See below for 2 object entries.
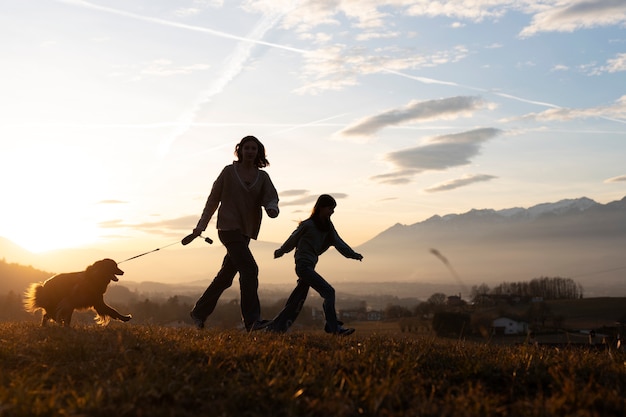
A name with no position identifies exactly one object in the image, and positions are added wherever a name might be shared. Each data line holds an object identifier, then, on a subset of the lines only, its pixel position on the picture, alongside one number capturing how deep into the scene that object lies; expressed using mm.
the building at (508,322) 112444
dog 9703
